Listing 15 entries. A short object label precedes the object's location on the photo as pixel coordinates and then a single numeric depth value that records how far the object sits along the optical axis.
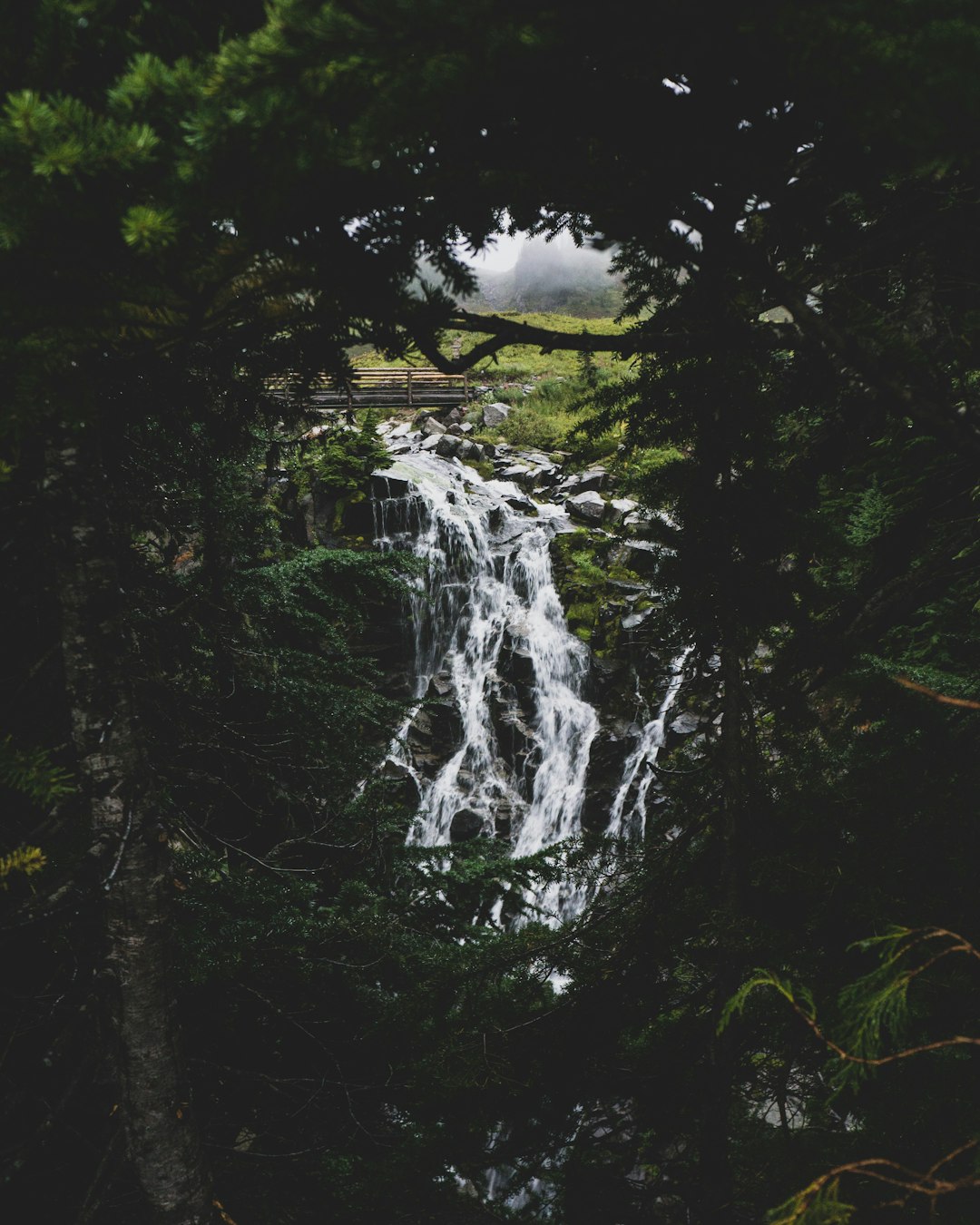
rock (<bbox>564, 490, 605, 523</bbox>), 17.66
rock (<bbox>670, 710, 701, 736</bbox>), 13.98
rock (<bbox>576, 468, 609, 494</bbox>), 18.66
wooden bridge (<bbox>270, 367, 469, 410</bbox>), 22.77
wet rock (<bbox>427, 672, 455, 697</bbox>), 15.71
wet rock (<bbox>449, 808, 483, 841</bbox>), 14.27
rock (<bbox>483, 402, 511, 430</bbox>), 23.12
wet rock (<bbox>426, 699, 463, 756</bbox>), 15.23
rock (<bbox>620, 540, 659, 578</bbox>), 15.89
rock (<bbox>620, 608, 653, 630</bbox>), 14.81
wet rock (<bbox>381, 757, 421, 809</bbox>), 14.16
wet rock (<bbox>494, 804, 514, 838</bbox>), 14.20
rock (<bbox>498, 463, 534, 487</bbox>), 19.62
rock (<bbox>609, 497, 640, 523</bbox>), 17.36
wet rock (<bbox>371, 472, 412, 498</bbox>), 17.17
